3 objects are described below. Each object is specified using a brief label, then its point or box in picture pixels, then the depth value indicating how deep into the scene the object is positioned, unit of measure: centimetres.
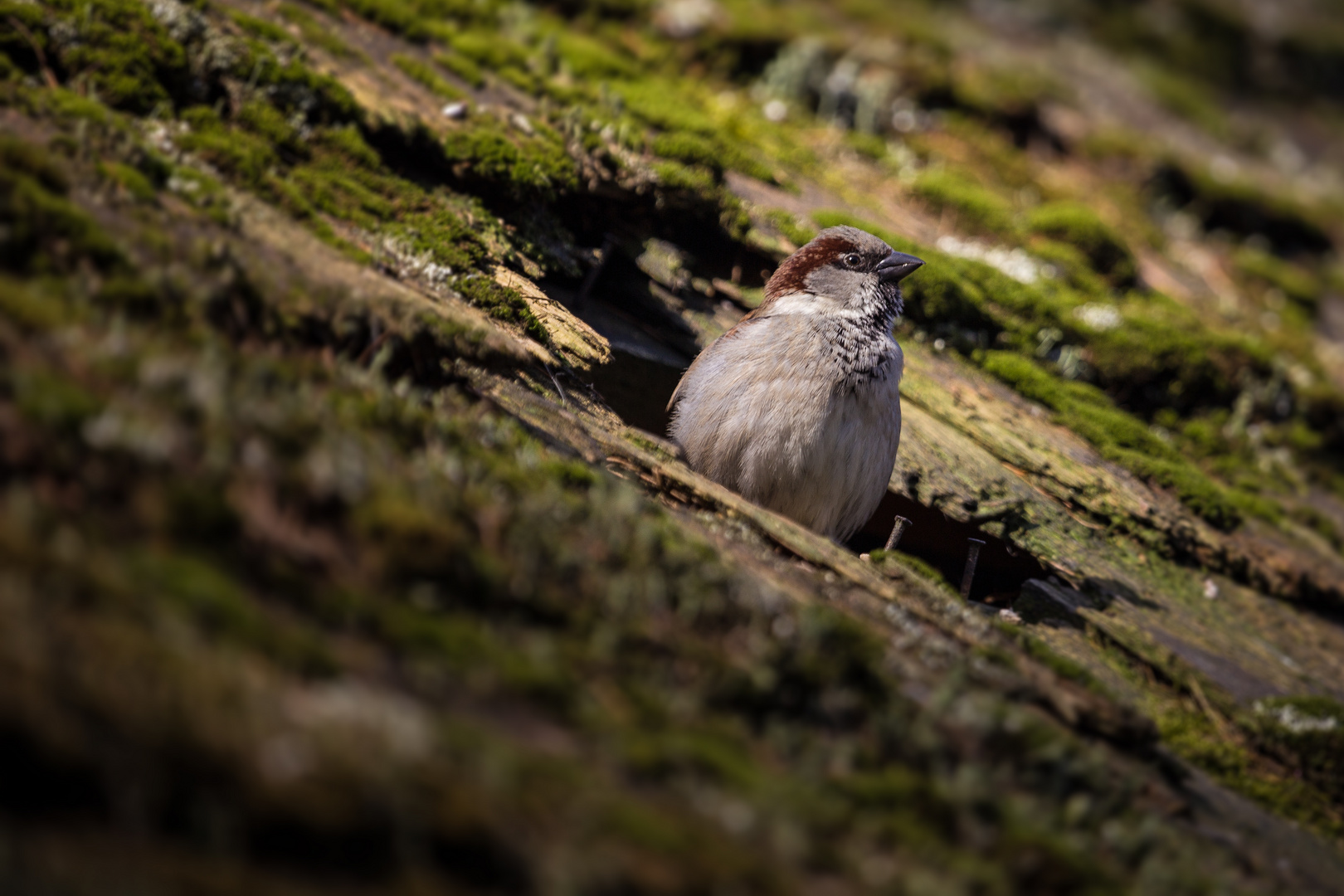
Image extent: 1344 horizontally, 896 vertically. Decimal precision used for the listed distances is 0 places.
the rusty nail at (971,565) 1242
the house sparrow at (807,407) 1352
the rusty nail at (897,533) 1228
